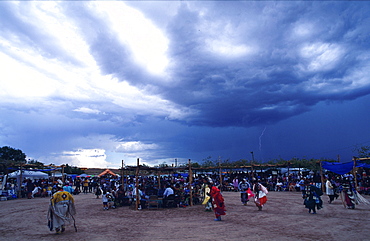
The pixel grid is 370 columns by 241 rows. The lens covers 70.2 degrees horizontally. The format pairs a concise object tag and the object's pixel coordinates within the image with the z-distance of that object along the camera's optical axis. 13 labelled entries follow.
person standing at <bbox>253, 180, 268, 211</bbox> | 13.92
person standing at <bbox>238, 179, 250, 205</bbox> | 16.45
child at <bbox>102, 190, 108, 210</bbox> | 16.03
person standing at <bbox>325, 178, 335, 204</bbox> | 15.98
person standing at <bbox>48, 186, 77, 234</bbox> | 9.34
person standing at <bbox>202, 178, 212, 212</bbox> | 14.21
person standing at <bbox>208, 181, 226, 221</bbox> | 11.24
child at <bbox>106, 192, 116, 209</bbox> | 16.08
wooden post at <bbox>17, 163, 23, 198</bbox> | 25.32
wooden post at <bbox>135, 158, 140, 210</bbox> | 15.58
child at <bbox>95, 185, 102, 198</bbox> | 23.19
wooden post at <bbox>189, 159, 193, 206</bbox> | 16.56
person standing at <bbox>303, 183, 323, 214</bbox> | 12.32
